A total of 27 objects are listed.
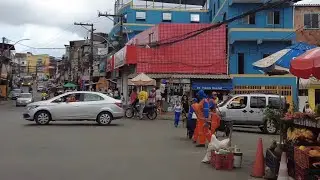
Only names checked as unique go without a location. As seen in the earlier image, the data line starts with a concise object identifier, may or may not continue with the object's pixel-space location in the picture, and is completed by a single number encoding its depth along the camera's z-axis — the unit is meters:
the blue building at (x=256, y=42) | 25.46
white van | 15.12
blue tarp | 8.00
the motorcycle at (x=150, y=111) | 19.51
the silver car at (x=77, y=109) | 15.04
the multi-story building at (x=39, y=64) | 115.09
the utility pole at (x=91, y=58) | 41.81
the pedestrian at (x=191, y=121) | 11.25
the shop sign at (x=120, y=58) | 27.27
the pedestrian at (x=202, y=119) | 9.86
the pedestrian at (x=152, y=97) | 20.13
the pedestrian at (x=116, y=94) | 26.70
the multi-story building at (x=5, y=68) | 52.80
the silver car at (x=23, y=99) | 35.26
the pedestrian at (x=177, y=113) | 15.15
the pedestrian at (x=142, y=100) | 19.44
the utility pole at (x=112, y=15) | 34.79
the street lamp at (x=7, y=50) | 58.03
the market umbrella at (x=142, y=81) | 21.42
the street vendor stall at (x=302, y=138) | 5.22
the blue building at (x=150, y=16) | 40.77
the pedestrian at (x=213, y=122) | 9.40
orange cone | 6.59
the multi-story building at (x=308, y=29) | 27.25
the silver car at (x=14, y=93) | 51.49
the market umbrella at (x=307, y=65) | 5.50
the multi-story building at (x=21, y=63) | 96.30
